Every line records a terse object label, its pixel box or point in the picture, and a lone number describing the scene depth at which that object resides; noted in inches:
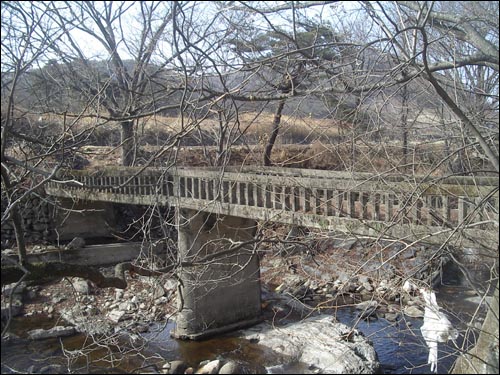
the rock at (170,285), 668.7
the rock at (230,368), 476.4
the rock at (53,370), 433.1
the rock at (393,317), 562.6
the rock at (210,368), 473.4
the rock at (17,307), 612.2
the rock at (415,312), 503.9
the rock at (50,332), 547.5
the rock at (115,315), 609.1
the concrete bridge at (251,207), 274.8
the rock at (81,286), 676.9
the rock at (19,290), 643.5
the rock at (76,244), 777.6
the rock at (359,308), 620.7
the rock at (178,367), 470.9
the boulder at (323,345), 470.9
